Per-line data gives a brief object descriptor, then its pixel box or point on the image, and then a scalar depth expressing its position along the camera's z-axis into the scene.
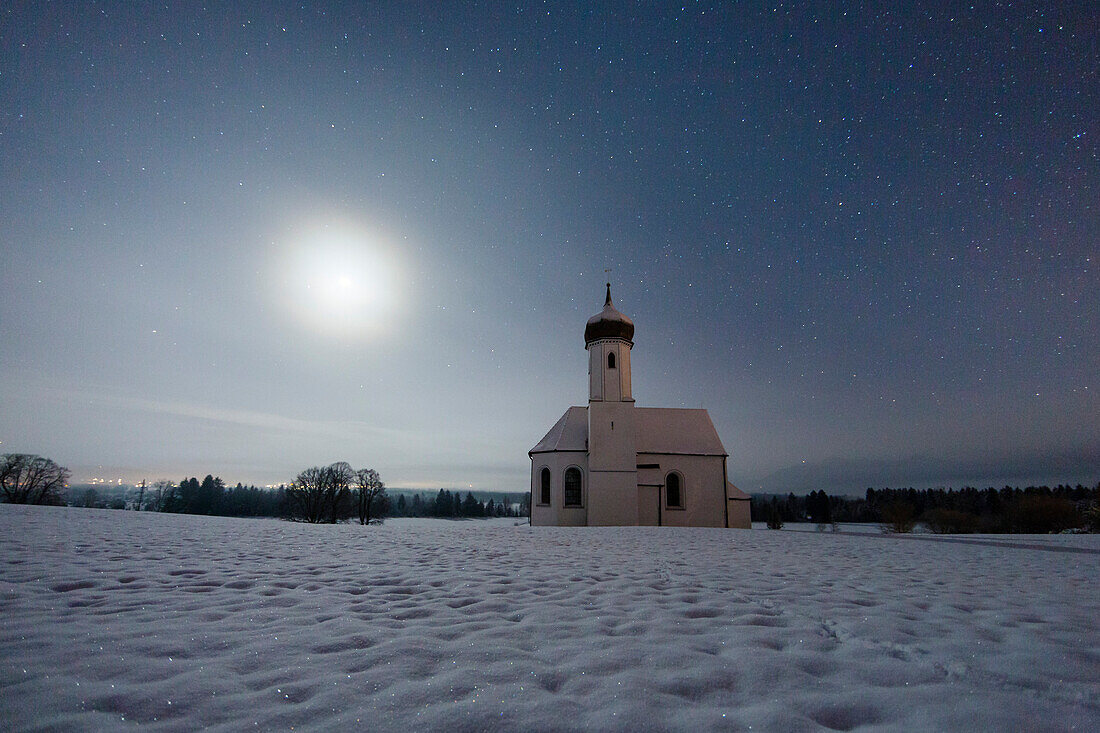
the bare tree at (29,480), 40.59
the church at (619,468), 24.05
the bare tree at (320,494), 46.12
